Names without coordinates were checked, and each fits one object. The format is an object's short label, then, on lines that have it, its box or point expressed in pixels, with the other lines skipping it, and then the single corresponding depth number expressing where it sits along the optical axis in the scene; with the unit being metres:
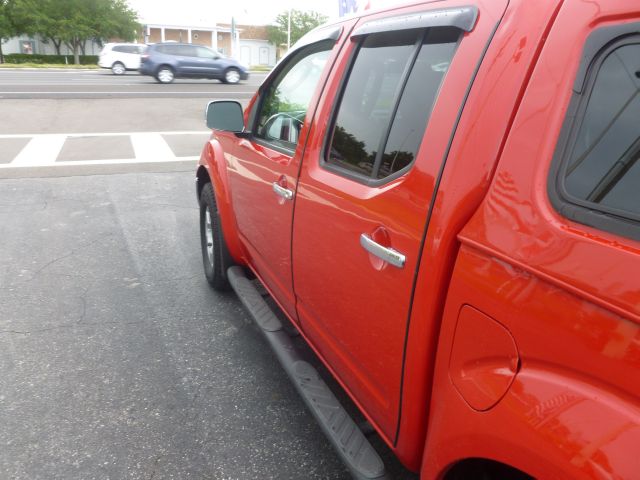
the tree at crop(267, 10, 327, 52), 66.38
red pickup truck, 1.08
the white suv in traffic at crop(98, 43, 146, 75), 29.39
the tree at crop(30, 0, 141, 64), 44.12
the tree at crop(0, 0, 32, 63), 42.59
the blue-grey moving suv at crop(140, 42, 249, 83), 23.61
